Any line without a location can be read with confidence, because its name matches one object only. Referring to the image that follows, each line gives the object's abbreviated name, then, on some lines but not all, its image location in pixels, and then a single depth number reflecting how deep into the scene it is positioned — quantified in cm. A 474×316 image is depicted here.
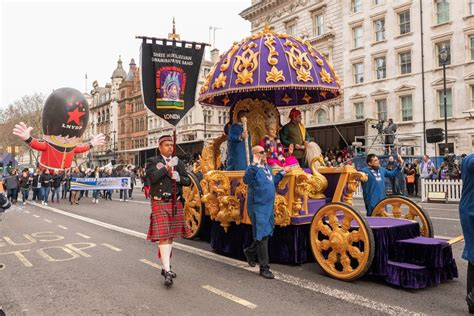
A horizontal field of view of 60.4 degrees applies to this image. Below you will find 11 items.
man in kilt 528
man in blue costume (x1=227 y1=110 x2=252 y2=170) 706
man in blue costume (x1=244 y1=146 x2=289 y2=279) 551
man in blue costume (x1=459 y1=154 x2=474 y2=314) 403
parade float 497
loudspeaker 1939
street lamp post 1906
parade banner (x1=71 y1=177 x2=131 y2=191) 1998
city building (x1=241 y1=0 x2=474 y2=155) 2675
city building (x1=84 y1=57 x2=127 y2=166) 8111
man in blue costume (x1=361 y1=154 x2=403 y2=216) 692
